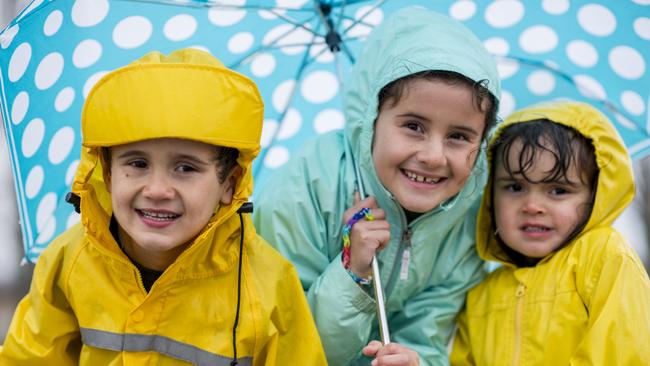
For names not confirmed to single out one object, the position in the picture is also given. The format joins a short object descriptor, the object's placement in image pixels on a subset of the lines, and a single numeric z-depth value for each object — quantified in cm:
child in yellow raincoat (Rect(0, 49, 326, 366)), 237
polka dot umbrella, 269
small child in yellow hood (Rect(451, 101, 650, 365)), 281
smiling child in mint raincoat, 281
